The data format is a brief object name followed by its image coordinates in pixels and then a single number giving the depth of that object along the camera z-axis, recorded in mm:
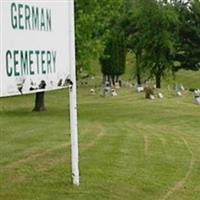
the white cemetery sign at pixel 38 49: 6914
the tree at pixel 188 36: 54562
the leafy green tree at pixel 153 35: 51406
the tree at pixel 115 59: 48594
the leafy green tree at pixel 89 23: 28609
